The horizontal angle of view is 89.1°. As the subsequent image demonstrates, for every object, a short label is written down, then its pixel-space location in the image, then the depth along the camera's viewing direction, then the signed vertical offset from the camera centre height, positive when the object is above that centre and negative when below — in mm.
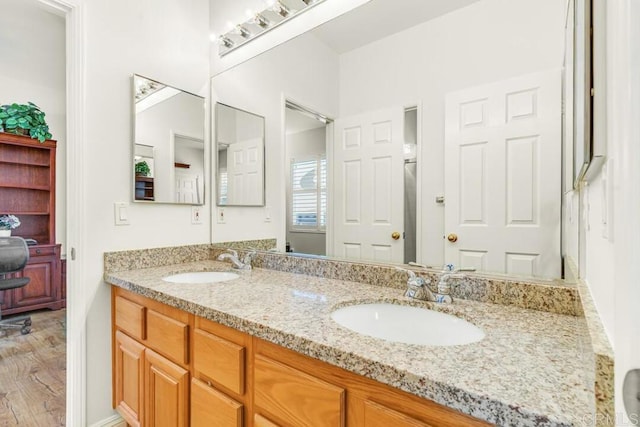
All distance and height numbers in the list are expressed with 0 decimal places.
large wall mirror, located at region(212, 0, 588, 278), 1045 +294
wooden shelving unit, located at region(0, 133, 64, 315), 3561 +32
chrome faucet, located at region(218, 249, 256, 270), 1769 -272
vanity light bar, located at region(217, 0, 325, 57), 1715 +1072
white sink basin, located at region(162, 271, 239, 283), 1665 -345
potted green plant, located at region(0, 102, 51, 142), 3484 +998
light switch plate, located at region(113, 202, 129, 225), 1679 -8
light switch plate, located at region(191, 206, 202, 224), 2035 -23
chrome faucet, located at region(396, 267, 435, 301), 1096 -268
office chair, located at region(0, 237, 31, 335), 2984 -481
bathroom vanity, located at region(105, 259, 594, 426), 564 -323
